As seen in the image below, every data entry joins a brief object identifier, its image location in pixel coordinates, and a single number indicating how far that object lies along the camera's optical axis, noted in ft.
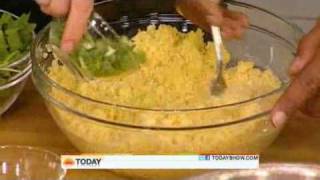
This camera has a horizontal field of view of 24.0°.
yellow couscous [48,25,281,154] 3.25
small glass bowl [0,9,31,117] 3.80
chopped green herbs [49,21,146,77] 3.72
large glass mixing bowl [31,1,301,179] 3.22
